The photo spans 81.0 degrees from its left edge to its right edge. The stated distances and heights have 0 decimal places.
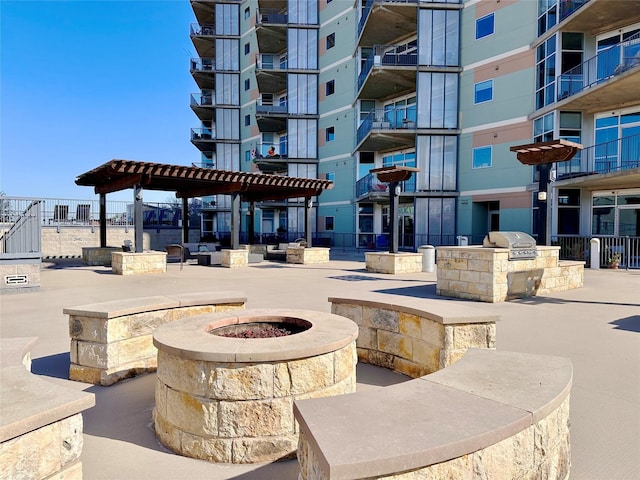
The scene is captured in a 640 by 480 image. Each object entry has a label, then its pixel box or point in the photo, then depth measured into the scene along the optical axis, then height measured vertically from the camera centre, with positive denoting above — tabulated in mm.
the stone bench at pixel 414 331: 4227 -1193
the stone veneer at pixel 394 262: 14359 -1123
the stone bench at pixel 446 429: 1701 -1007
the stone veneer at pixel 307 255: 18875 -1110
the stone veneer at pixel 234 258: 17156 -1162
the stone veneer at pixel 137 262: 14188 -1169
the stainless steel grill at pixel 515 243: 8945 -209
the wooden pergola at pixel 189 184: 14734 +2396
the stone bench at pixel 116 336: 4462 -1277
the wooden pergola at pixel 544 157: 10031 +2176
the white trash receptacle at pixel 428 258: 15180 -978
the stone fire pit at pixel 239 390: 2957 -1287
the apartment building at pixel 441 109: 17656 +7626
